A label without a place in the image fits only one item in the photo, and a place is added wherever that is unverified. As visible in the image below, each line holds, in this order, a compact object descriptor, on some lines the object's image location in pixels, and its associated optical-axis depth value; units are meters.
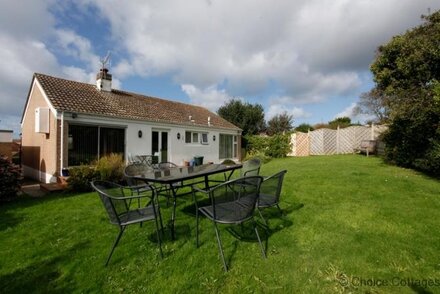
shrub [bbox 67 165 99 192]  8.20
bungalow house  10.09
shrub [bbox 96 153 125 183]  8.71
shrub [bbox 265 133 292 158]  20.02
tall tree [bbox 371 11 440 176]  8.56
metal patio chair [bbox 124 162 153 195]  5.03
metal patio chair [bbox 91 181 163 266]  3.22
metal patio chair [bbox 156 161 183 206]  6.90
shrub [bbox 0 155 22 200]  7.12
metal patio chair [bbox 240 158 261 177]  5.39
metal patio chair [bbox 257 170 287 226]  3.92
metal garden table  4.05
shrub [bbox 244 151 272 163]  18.01
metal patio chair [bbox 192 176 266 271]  3.16
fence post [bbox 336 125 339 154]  21.05
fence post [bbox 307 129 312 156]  21.45
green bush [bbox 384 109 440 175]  8.69
